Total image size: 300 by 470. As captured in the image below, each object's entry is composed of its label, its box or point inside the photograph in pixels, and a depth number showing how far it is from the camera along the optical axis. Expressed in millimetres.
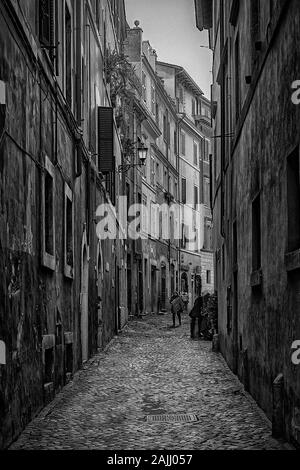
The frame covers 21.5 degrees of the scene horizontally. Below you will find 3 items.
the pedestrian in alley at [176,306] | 30719
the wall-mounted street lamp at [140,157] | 28166
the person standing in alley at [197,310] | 23688
